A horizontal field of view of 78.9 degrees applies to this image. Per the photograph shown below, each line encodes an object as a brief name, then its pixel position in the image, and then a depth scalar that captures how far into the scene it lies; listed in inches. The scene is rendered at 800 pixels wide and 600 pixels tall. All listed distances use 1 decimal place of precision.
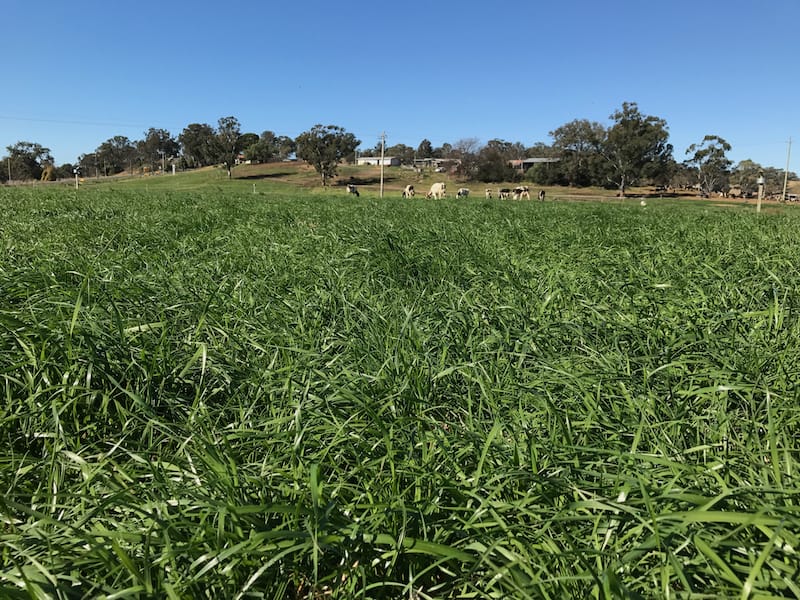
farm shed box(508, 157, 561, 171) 4151.1
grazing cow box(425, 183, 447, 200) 1409.4
